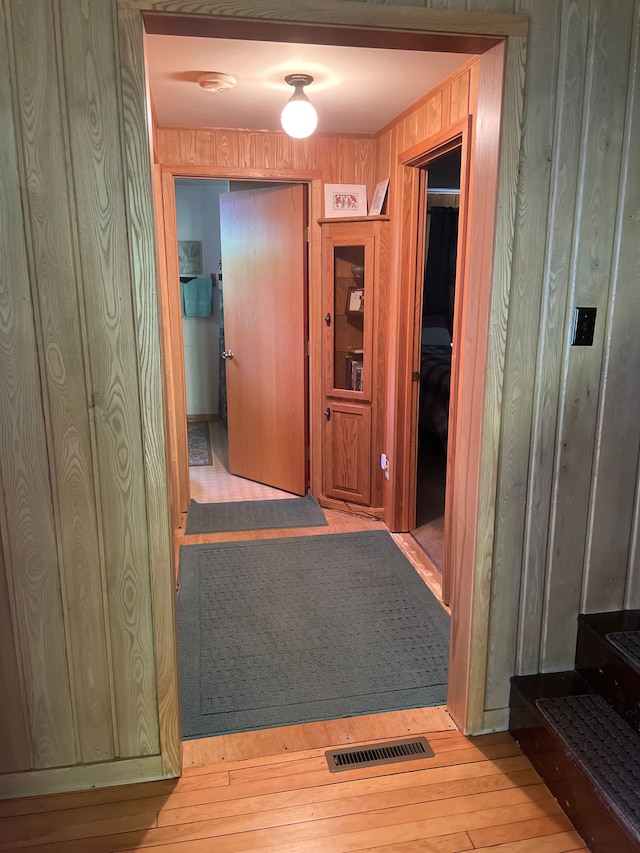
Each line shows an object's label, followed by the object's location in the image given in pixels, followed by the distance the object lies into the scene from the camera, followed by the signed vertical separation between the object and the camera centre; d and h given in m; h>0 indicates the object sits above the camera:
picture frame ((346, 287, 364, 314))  3.92 -0.01
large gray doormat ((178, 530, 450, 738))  2.30 -1.45
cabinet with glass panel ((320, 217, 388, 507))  3.79 -0.35
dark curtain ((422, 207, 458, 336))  6.41 +0.31
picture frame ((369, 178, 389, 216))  3.71 +0.60
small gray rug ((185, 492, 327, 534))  3.91 -1.40
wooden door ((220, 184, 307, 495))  4.16 -0.22
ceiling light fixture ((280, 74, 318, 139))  2.83 +0.85
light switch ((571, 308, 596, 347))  1.87 -0.08
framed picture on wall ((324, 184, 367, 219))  3.96 +0.62
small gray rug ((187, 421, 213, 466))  5.38 -1.35
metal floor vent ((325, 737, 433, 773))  1.98 -1.45
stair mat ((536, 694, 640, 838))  1.59 -1.24
